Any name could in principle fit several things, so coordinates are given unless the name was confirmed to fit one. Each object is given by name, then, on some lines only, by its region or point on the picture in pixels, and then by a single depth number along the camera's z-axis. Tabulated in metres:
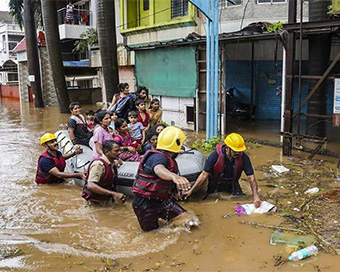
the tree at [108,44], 11.60
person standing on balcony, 23.50
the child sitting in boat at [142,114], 7.88
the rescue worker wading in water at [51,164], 6.64
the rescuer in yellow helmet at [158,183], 4.20
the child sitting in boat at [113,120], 6.89
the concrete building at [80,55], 21.89
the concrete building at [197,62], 11.76
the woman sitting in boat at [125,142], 6.80
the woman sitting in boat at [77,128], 7.67
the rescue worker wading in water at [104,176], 5.33
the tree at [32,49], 19.80
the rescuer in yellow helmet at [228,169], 5.18
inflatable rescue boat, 6.07
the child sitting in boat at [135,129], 7.59
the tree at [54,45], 16.31
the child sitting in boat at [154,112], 8.08
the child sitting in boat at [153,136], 5.60
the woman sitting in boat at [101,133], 6.31
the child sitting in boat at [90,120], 8.19
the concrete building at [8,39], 37.34
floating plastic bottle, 4.03
